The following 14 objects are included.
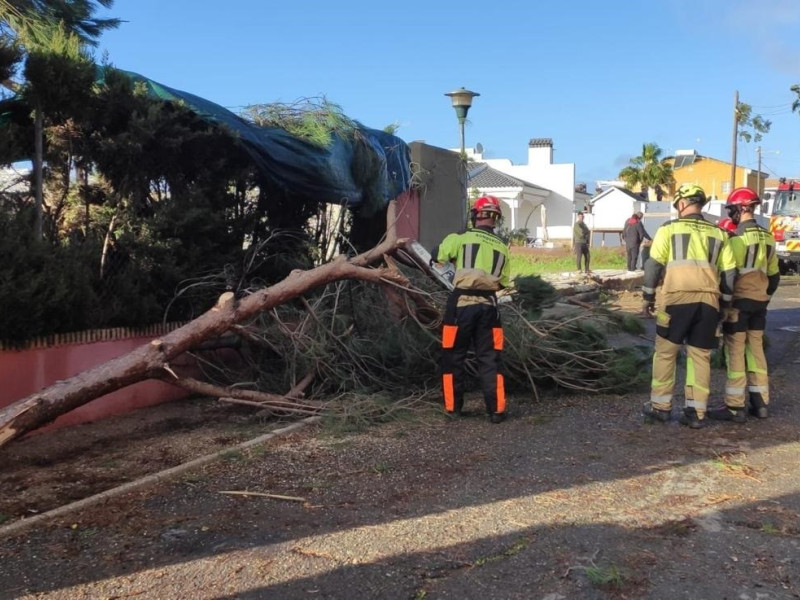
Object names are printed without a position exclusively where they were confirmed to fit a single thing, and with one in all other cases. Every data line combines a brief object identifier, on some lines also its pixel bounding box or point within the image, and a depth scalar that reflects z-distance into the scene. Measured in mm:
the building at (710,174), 65188
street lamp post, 13336
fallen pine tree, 6242
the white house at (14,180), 6430
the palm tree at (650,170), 56688
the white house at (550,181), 53062
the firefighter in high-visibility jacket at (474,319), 6164
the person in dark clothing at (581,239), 18984
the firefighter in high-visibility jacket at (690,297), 5879
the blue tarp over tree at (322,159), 7152
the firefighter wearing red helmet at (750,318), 6262
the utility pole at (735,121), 37347
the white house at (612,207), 51878
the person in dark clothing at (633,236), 18984
